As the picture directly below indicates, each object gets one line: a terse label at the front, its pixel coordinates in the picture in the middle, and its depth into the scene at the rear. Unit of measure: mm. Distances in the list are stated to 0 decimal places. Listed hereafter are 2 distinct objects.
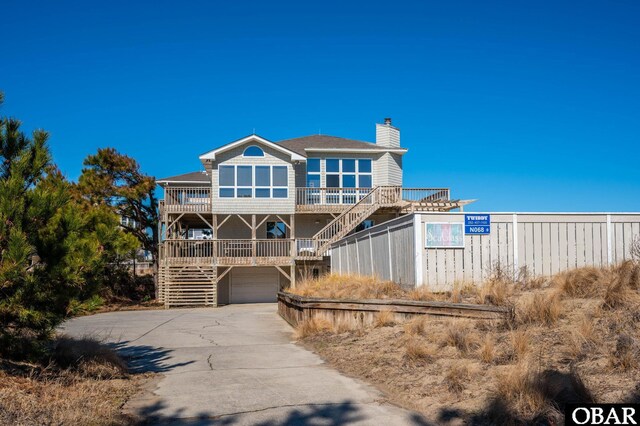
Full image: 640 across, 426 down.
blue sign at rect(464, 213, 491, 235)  13477
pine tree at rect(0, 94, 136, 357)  7262
